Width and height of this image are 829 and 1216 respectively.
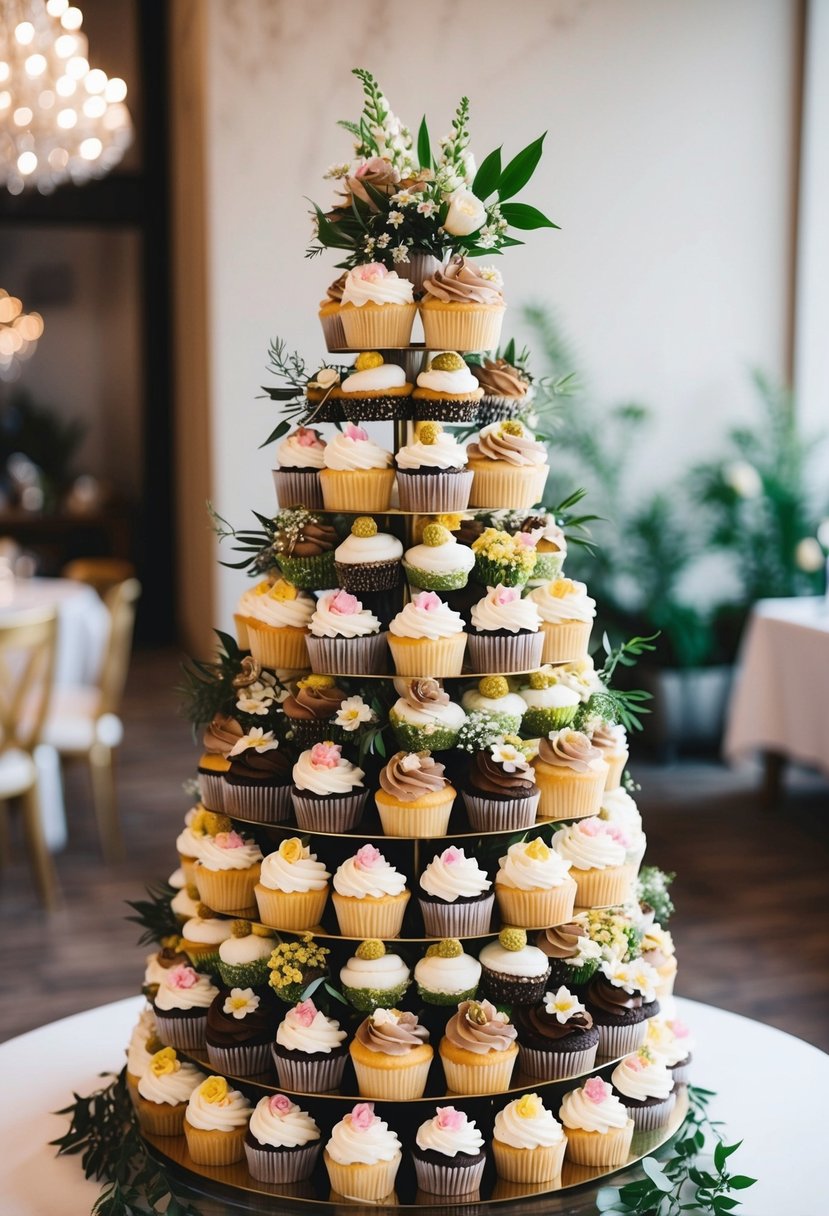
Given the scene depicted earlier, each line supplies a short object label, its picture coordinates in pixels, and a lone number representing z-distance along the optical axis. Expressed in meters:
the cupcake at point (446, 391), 2.14
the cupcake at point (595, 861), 2.22
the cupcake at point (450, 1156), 2.02
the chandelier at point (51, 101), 5.10
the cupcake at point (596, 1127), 2.12
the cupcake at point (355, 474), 2.17
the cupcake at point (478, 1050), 2.05
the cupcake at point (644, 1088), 2.21
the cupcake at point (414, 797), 2.08
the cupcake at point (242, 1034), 2.15
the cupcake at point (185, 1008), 2.25
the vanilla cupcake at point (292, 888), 2.12
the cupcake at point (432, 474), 2.12
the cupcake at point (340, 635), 2.13
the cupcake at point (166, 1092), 2.23
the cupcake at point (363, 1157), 2.01
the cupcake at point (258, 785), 2.20
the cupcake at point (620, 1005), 2.18
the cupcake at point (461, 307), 2.15
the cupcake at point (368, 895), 2.08
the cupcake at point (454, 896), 2.10
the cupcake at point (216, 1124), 2.12
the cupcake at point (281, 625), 2.23
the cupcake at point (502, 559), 2.18
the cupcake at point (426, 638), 2.12
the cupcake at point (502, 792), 2.11
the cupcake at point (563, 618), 2.26
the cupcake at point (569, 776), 2.19
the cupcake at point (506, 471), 2.22
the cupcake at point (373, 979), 2.09
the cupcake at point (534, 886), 2.12
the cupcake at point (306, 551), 2.24
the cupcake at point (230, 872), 2.22
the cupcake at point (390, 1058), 2.04
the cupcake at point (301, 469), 2.27
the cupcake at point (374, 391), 2.16
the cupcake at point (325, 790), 2.10
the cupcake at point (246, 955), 2.19
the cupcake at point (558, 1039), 2.12
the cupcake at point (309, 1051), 2.07
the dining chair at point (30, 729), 4.44
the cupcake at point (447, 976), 2.09
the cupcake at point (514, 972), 2.12
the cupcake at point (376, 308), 2.13
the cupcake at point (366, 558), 2.16
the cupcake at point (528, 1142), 2.05
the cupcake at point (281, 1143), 2.07
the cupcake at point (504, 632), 2.15
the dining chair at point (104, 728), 4.94
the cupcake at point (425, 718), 2.10
